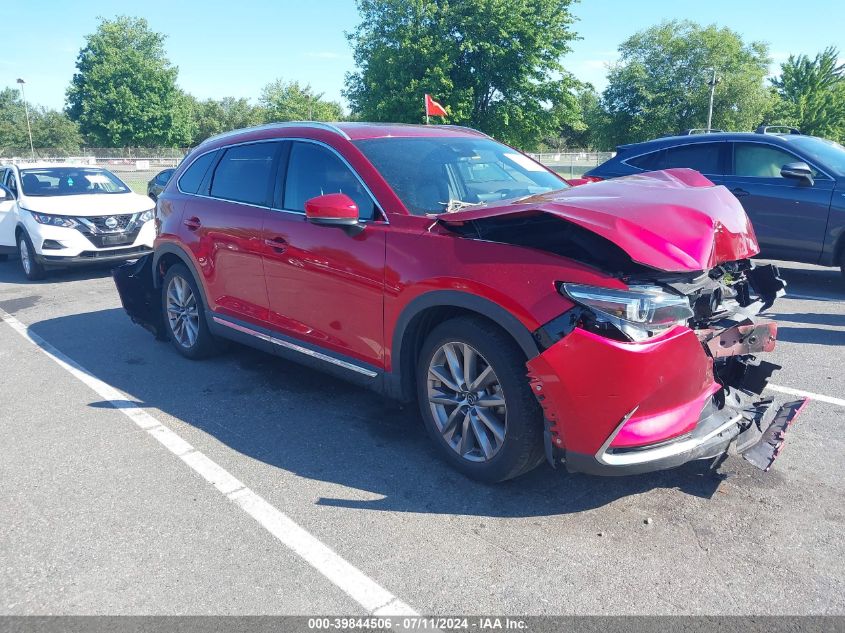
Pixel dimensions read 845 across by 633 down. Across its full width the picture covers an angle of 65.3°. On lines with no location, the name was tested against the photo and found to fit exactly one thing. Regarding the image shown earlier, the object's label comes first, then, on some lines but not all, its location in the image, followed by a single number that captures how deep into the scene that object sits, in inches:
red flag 405.4
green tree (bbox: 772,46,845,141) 1914.4
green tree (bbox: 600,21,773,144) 1868.8
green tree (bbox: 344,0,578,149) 1411.2
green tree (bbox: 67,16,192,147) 2283.5
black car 776.0
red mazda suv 112.0
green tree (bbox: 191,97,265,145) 3290.8
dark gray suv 298.8
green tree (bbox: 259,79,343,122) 2539.4
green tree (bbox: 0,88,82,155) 2815.0
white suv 377.4
